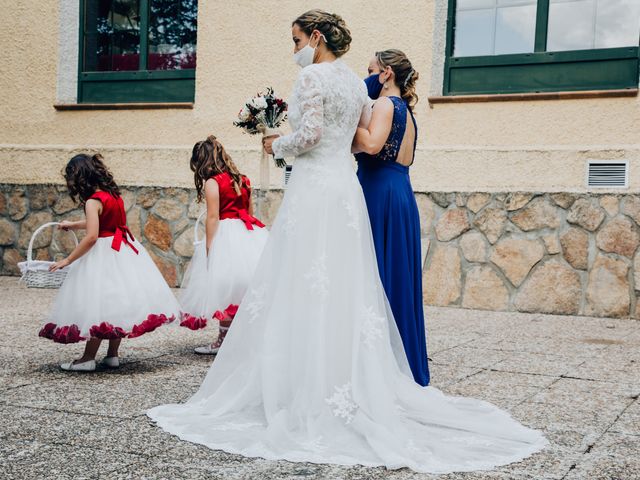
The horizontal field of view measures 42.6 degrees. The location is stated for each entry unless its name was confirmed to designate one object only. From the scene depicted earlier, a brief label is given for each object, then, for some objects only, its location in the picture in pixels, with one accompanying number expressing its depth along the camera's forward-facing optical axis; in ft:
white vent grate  26.04
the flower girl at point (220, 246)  18.22
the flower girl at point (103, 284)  16.14
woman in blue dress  14.35
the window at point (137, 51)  33.71
